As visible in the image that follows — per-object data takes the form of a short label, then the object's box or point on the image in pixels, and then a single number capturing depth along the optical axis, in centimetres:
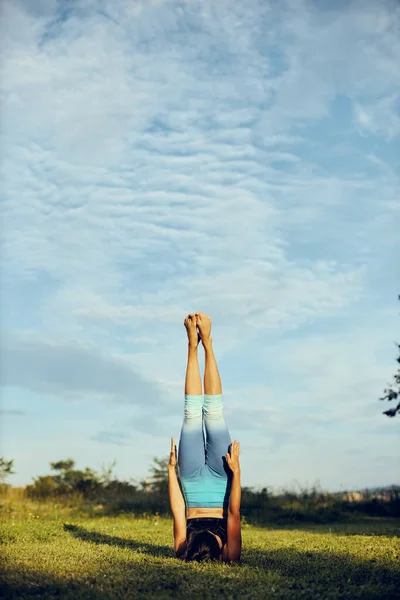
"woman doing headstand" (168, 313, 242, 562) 609
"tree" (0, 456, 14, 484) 1681
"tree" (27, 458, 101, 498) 1766
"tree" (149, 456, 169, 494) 1781
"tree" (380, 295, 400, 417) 1772
